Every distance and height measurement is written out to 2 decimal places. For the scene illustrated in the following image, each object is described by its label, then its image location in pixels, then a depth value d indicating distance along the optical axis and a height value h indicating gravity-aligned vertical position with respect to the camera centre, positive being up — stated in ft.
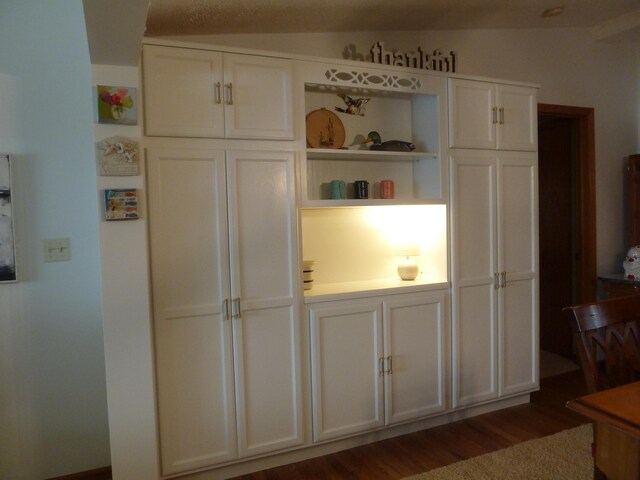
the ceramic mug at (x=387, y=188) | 9.00 +0.72
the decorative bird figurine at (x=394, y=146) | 8.77 +1.53
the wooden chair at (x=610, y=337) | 4.93 -1.37
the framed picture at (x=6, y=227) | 7.06 +0.13
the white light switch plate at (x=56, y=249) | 7.29 -0.25
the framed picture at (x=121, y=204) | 6.30 +0.40
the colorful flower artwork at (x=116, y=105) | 6.18 +1.78
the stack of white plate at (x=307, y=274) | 8.29 -0.89
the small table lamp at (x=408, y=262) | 9.15 -0.80
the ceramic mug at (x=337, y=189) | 8.50 +0.69
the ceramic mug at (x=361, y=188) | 8.66 +0.71
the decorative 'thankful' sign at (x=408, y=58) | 8.70 +3.31
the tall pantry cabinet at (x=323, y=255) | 7.01 -0.54
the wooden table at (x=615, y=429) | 3.65 -1.77
